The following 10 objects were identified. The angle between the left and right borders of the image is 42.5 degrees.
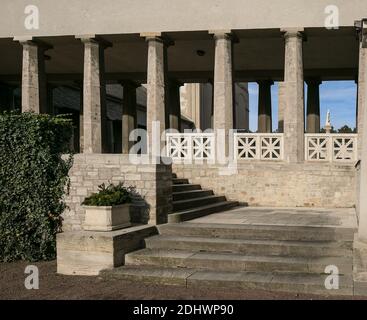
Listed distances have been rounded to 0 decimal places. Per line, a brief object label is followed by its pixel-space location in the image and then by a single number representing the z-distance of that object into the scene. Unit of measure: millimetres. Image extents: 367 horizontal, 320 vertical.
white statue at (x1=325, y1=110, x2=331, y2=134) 22788
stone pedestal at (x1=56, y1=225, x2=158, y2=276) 7969
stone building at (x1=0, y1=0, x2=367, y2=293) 13836
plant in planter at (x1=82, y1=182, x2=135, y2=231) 8430
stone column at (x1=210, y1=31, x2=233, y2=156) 14758
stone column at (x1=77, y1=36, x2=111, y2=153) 15602
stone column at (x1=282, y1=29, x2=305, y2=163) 14297
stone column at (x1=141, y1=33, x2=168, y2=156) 15250
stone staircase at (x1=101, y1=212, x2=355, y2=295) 6879
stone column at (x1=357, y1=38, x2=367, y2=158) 13403
